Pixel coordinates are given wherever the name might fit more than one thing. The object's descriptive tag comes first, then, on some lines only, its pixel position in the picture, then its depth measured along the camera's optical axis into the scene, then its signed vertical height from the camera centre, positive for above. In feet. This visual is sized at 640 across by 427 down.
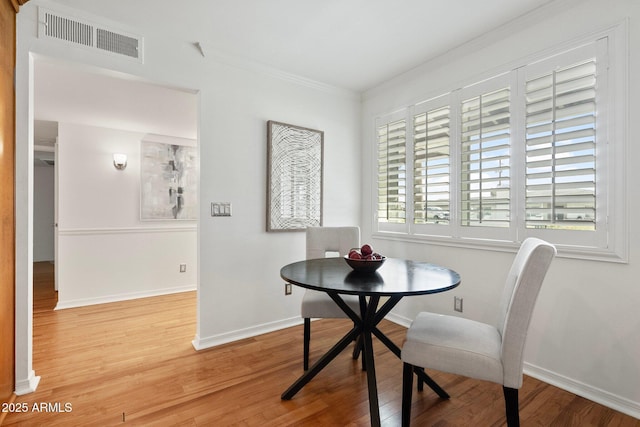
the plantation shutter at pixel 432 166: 8.79 +1.42
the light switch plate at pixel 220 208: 8.66 +0.16
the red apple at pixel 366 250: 6.15 -0.73
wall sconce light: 13.46 +2.38
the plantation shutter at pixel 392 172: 10.18 +1.45
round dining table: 4.98 -1.20
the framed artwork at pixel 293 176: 9.67 +1.25
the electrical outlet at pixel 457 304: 8.47 -2.49
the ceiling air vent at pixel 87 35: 6.56 +4.08
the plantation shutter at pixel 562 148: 6.14 +1.39
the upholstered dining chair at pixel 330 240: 8.64 -0.74
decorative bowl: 5.94 -0.97
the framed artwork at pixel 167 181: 14.29 +1.60
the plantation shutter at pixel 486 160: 7.42 +1.37
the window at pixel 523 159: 6.01 +1.32
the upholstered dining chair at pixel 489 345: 4.39 -2.04
